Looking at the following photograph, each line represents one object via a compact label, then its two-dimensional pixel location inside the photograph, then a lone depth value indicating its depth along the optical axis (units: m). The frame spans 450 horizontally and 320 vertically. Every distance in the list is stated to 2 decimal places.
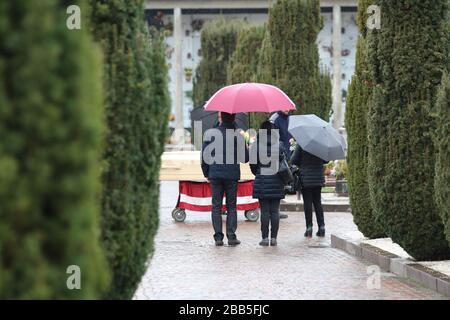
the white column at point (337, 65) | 76.56
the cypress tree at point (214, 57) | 50.72
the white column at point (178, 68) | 78.69
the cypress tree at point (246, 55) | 38.48
